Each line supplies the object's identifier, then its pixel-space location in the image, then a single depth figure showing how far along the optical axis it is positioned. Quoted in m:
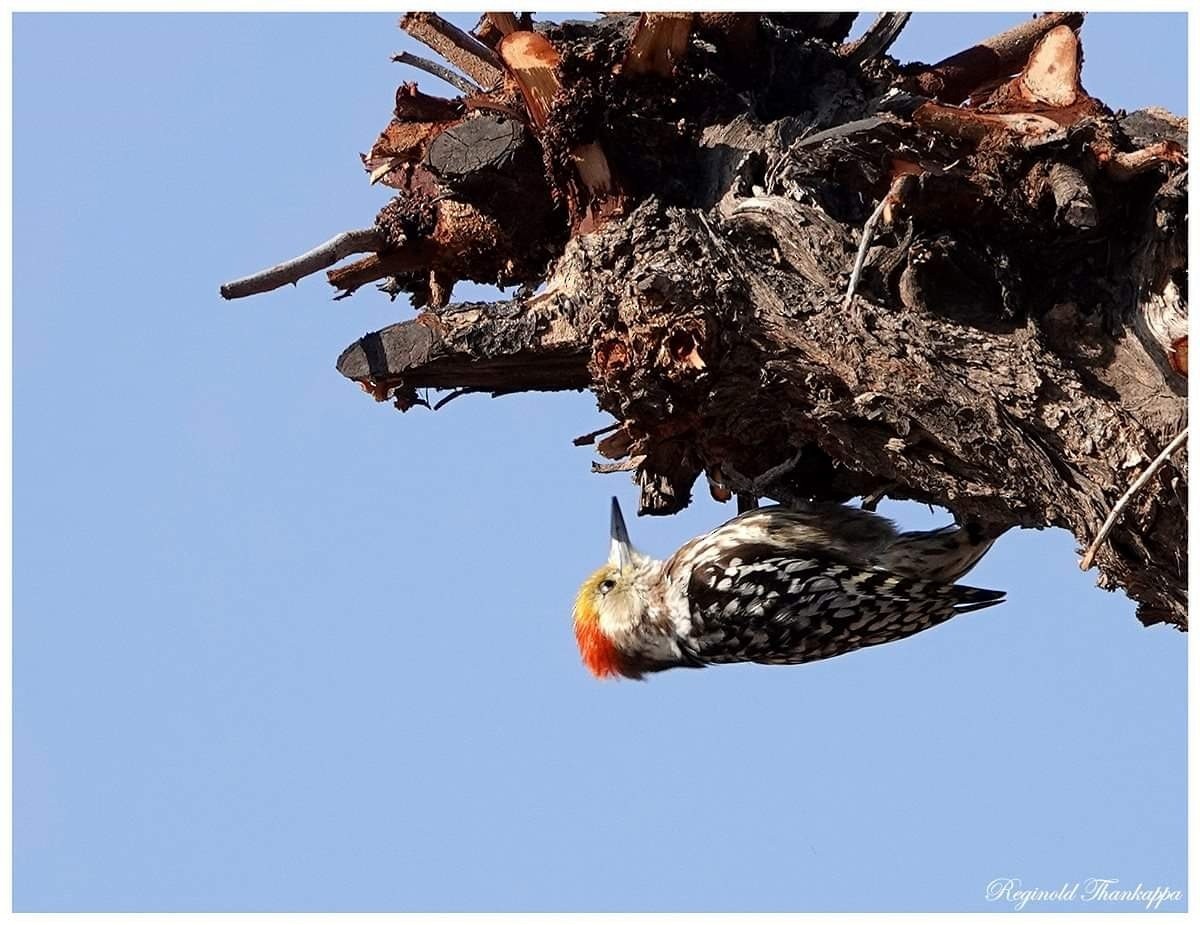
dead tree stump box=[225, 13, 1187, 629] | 8.66
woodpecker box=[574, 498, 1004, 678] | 11.23
